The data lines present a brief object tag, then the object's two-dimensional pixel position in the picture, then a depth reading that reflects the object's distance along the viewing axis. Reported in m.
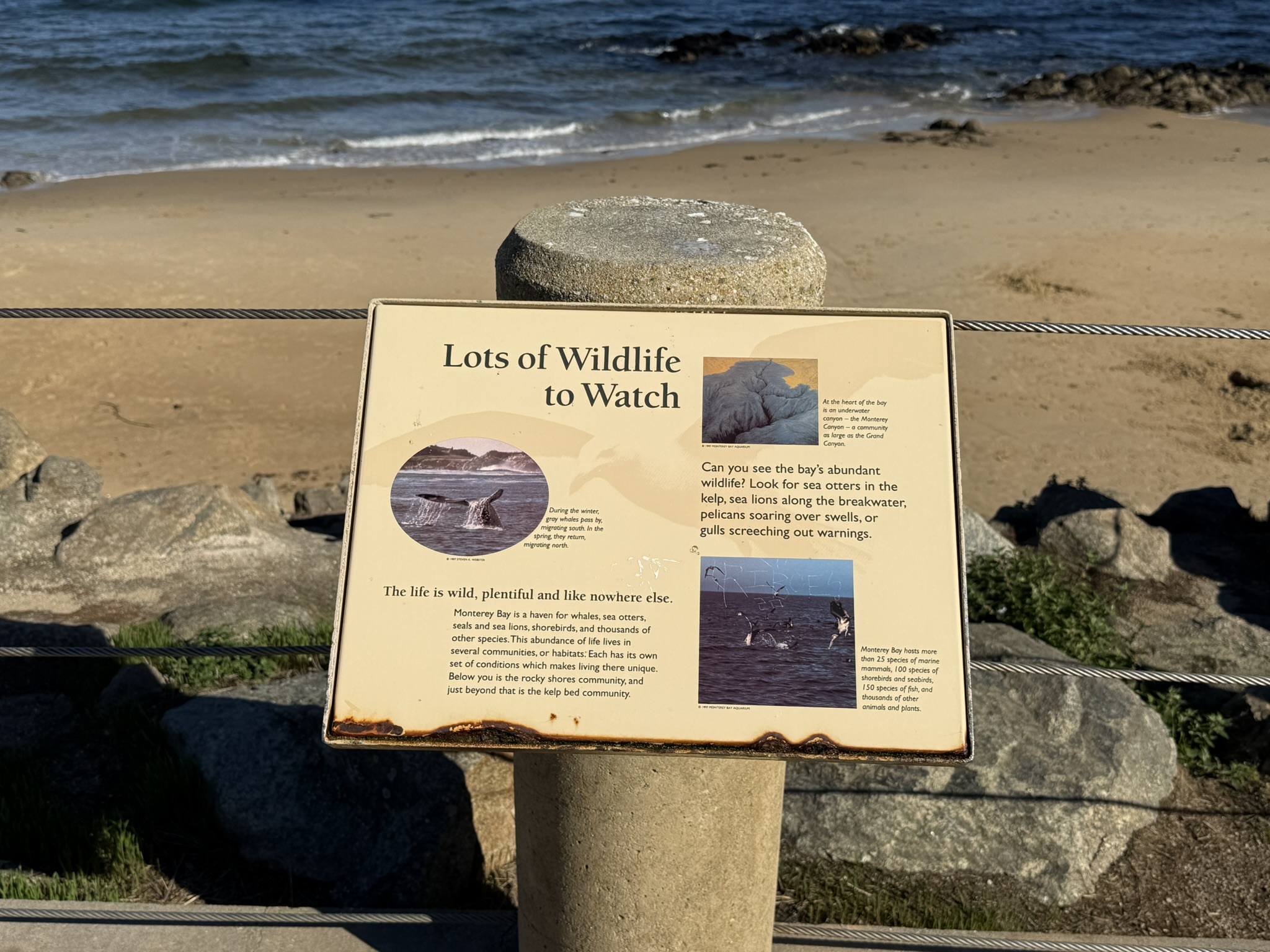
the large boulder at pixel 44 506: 5.15
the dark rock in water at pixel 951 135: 17.08
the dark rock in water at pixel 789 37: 27.73
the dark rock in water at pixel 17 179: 14.25
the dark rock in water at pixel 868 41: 26.42
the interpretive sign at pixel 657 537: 1.96
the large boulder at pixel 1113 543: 5.12
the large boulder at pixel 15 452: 5.82
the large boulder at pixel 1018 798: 3.15
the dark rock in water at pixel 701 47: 25.25
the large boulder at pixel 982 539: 4.86
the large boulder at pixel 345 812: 3.03
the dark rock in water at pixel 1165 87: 20.77
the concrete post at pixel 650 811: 2.20
